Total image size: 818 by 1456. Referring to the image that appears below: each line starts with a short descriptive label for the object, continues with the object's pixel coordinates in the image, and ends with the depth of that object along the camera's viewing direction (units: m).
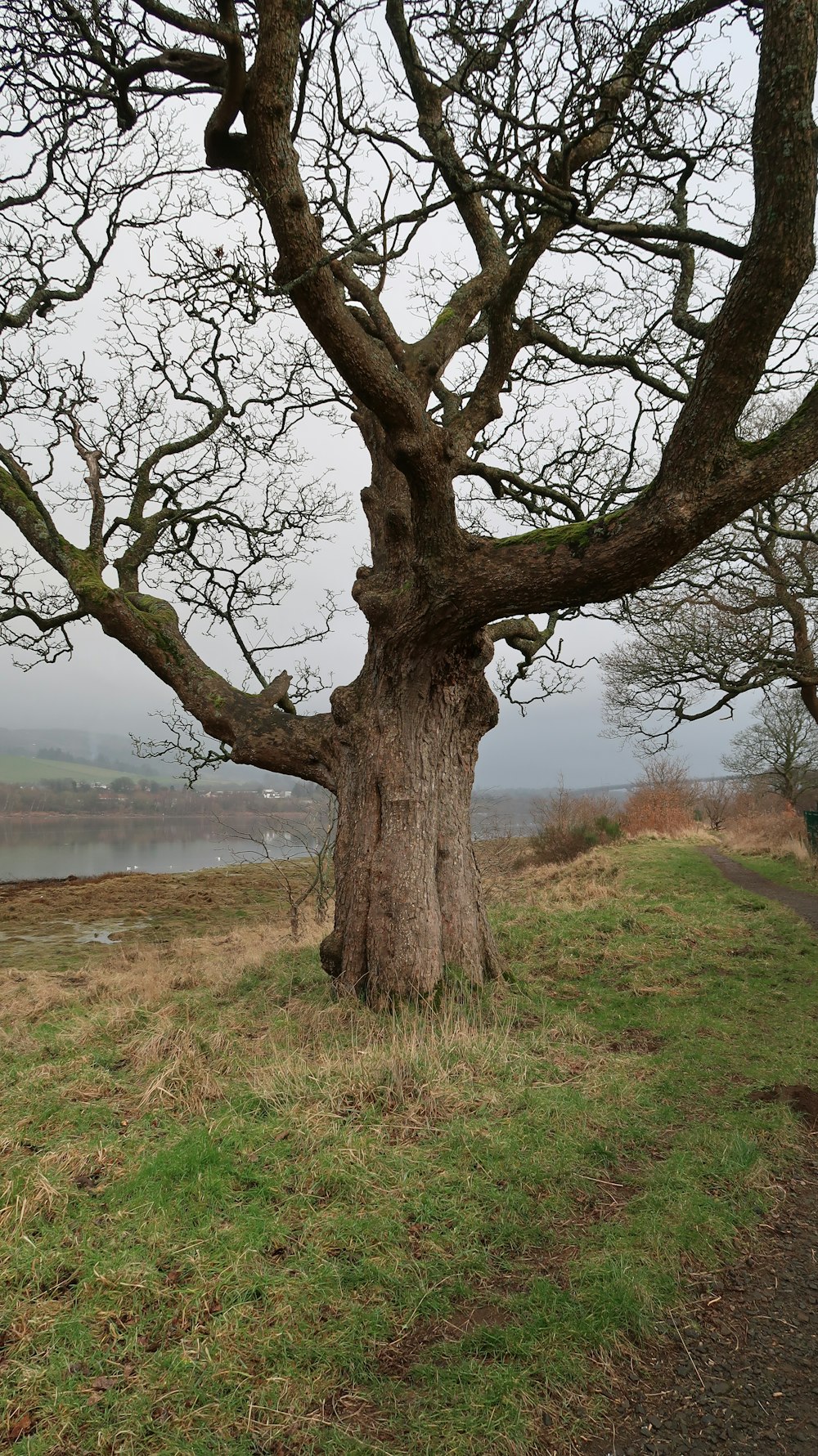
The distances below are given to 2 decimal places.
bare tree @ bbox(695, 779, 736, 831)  38.47
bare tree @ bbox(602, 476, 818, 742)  13.91
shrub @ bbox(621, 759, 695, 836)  30.28
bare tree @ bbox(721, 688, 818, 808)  32.75
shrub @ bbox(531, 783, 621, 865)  23.98
